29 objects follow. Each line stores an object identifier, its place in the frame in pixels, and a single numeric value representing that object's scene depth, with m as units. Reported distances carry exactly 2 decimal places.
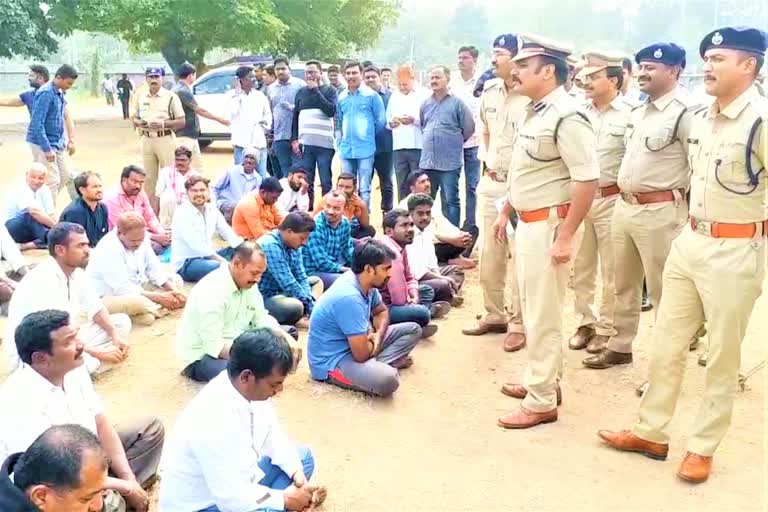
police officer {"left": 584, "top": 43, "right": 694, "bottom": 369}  4.01
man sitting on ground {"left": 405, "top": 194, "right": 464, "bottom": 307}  5.84
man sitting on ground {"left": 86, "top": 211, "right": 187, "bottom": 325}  5.34
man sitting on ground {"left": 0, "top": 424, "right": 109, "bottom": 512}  1.98
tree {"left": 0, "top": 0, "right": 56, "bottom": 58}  19.08
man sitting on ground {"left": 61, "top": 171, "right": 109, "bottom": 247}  6.15
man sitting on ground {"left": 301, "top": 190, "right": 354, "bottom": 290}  5.95
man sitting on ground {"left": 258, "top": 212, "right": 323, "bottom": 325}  5.25
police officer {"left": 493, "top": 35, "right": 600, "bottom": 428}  3.62
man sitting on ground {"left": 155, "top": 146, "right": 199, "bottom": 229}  7.55
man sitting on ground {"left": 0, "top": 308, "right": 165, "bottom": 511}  2.66
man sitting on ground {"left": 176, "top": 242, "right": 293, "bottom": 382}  4.23
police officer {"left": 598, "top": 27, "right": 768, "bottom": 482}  3.10
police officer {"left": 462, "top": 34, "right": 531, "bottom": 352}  5.02
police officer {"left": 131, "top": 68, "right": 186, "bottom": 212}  8.10
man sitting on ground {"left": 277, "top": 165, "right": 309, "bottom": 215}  7.52
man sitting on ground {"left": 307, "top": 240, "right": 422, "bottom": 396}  4.18
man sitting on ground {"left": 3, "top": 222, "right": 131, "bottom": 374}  4.10
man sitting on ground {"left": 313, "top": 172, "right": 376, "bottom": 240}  6.65
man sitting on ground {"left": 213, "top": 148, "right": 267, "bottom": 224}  7.88
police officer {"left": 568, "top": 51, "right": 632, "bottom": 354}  4.61
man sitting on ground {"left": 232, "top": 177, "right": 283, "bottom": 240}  6.53
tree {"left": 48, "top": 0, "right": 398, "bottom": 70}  18.86
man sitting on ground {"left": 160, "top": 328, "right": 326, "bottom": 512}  2.55
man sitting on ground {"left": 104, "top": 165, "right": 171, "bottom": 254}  6.52
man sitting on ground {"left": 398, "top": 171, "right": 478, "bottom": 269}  6.68
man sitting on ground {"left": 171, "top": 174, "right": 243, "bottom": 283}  6.21
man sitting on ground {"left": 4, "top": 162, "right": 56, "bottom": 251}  7.05
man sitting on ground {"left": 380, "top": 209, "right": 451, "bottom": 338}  5.11
